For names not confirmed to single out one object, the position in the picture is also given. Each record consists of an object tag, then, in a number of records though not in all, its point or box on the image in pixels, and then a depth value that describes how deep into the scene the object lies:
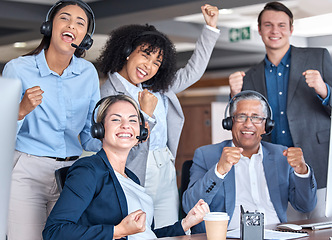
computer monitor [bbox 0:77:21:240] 1.16
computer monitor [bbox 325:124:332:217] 1.88
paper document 1.92
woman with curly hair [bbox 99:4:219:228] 2.64
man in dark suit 3.10
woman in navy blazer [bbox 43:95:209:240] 1.79
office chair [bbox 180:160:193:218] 2.72
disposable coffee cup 1.77
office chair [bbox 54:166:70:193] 2.14
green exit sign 8.37
